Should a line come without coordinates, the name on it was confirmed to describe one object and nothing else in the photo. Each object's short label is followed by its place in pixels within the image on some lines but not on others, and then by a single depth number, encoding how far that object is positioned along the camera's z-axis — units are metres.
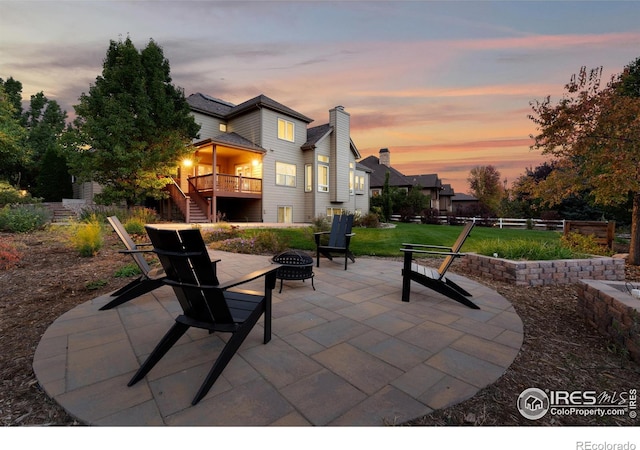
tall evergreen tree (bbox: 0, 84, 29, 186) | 12.60
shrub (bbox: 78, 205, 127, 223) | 10.81
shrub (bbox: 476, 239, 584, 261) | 5.65
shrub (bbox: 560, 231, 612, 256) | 7.20
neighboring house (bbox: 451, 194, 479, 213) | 58.16
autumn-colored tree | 5.94
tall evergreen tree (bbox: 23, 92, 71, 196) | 19.62
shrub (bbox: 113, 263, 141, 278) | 5.09
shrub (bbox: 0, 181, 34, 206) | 12.88
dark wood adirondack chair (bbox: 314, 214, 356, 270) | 6.28
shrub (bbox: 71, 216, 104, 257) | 6.18
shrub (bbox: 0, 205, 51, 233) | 8.95
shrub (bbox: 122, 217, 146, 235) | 9.19
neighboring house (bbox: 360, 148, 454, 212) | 40.72
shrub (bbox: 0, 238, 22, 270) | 5.28
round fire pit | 4.39
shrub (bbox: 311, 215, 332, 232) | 10.26
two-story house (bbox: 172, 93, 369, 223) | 15.73
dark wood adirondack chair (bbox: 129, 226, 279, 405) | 1.94
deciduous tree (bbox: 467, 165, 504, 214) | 44.65
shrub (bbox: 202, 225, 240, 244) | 10.03
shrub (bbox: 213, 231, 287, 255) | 8.30
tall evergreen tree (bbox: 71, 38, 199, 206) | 12.42
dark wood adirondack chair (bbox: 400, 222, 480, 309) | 3.88
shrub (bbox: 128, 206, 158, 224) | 11.33
